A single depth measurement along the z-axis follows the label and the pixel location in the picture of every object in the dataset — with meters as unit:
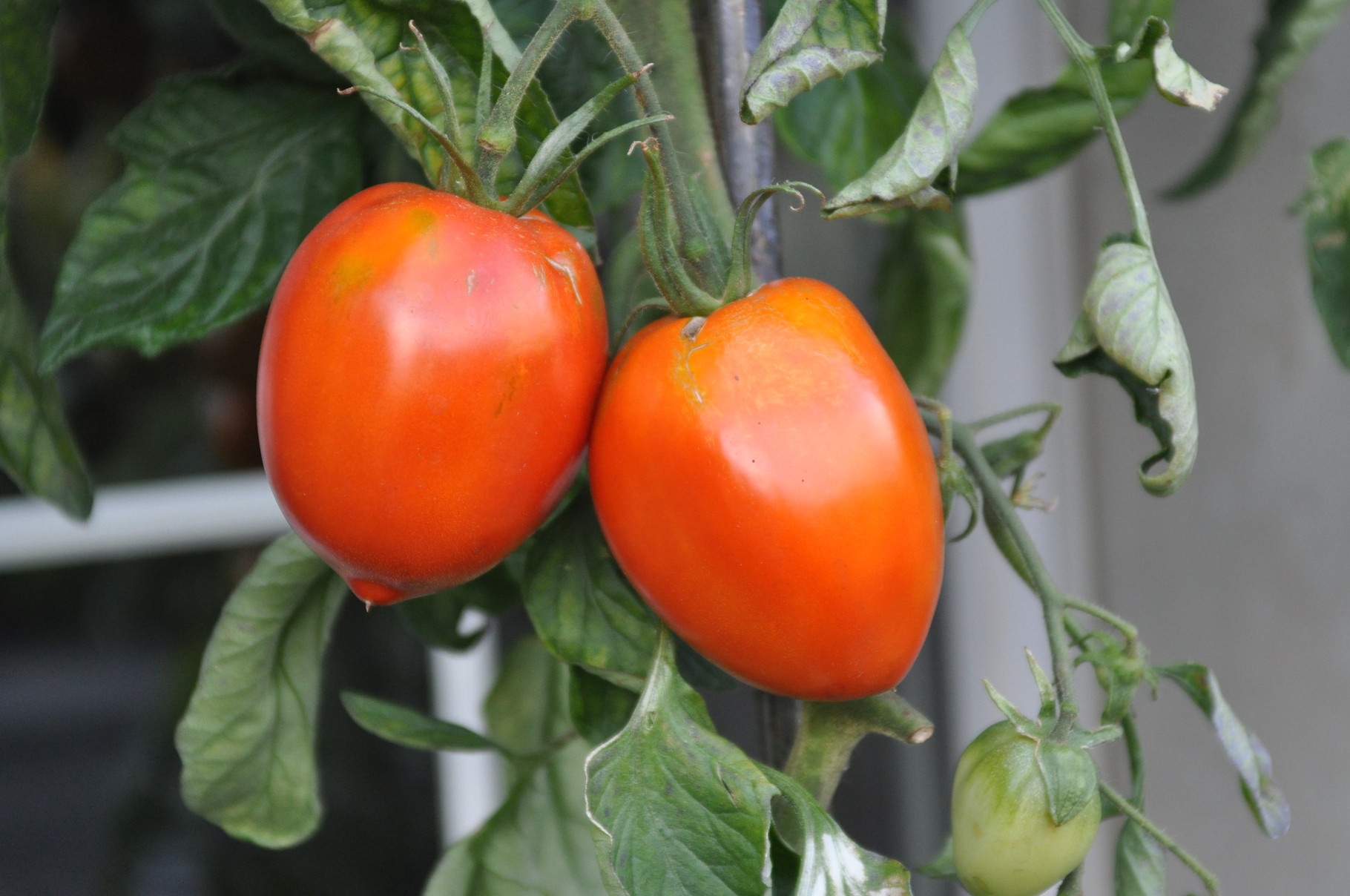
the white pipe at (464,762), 1.75
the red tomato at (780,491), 0.69
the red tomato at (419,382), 0.68
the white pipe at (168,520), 1.78
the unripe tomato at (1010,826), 0.70
